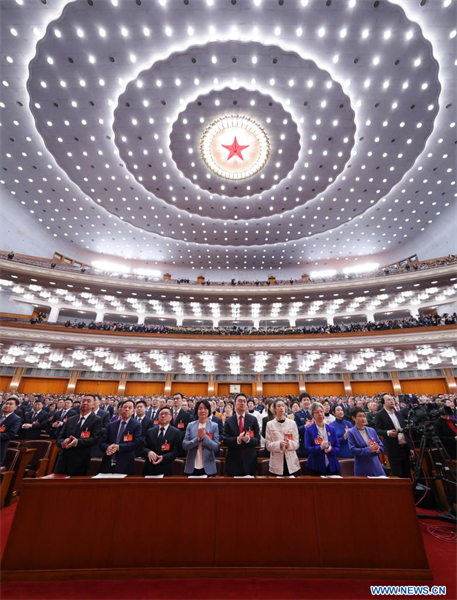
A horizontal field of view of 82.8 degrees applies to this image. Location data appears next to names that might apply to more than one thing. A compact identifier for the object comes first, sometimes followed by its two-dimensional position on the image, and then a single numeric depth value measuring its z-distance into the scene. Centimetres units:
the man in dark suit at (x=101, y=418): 377
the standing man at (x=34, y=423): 608
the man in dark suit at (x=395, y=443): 397
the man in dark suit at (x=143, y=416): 456
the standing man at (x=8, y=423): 405
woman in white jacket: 318
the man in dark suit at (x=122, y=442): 332
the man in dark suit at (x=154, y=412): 517
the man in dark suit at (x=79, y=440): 341
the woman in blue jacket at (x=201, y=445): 322
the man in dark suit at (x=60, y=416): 612
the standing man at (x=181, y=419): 458
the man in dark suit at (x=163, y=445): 329
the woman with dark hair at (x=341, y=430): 418
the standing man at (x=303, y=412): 525
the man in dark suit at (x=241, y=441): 344
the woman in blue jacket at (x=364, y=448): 321
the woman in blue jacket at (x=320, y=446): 324
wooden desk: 220
